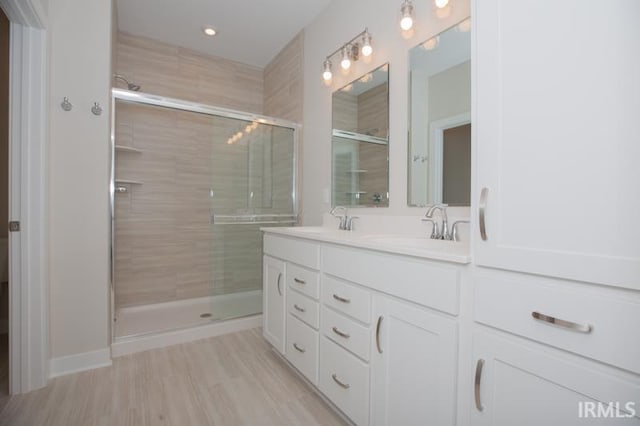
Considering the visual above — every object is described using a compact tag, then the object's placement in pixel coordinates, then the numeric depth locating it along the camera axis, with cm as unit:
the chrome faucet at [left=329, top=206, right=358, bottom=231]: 215
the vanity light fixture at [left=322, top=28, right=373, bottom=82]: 200
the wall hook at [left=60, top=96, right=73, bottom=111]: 184
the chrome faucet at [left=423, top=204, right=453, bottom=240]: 148
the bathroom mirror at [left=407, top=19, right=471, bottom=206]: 149
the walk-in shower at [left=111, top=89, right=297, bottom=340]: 264
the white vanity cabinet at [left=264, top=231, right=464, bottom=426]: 98
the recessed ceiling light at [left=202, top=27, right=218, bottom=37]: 278
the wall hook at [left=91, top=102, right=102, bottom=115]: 193
